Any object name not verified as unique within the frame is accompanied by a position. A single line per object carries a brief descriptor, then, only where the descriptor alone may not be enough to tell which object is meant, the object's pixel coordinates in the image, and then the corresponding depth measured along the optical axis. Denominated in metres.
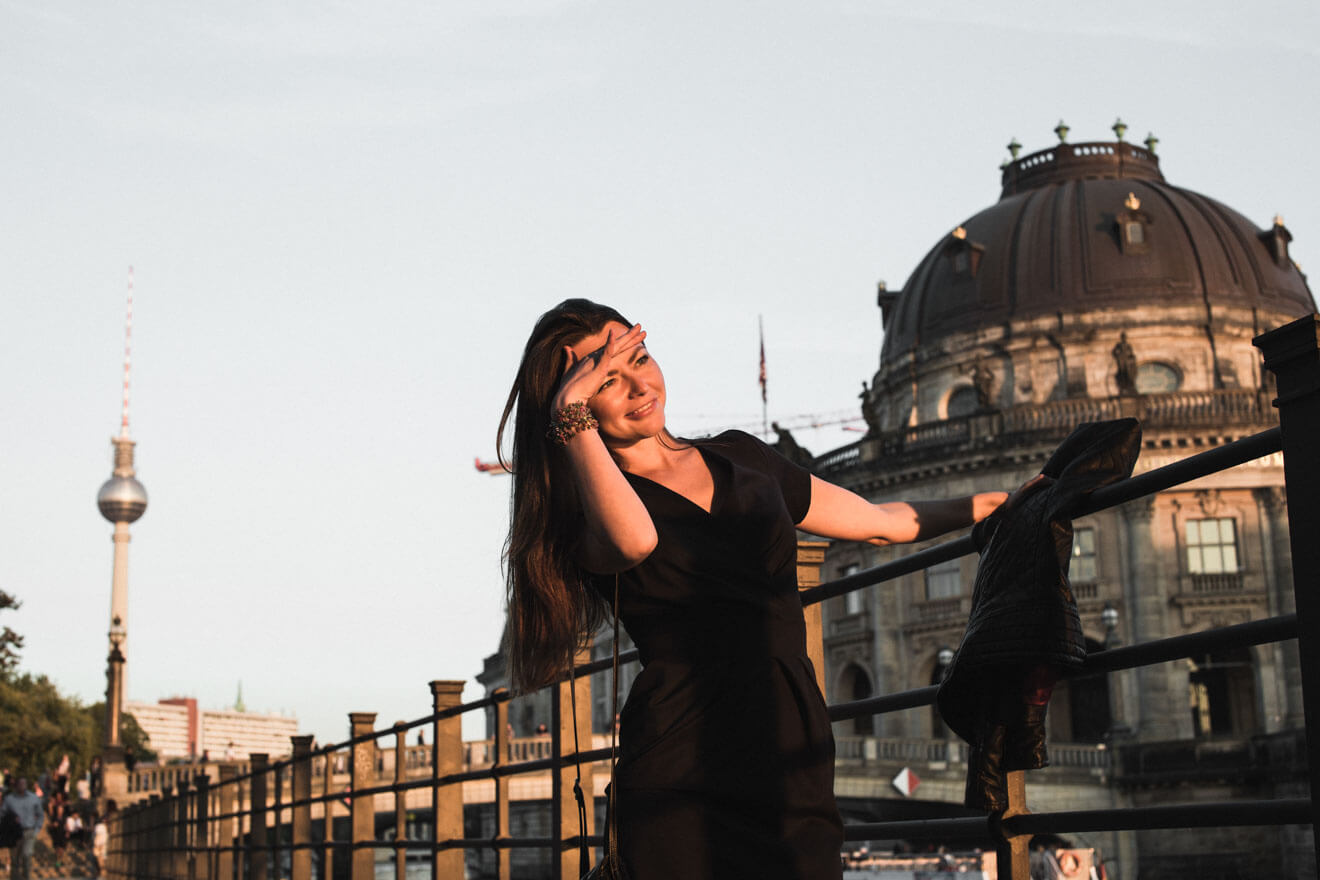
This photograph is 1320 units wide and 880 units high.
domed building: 42.38
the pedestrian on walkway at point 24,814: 20.67
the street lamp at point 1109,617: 33.03
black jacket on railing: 3.14
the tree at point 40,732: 68.62
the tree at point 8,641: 30.33
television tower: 114.81
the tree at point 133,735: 89.56
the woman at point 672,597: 2.90
